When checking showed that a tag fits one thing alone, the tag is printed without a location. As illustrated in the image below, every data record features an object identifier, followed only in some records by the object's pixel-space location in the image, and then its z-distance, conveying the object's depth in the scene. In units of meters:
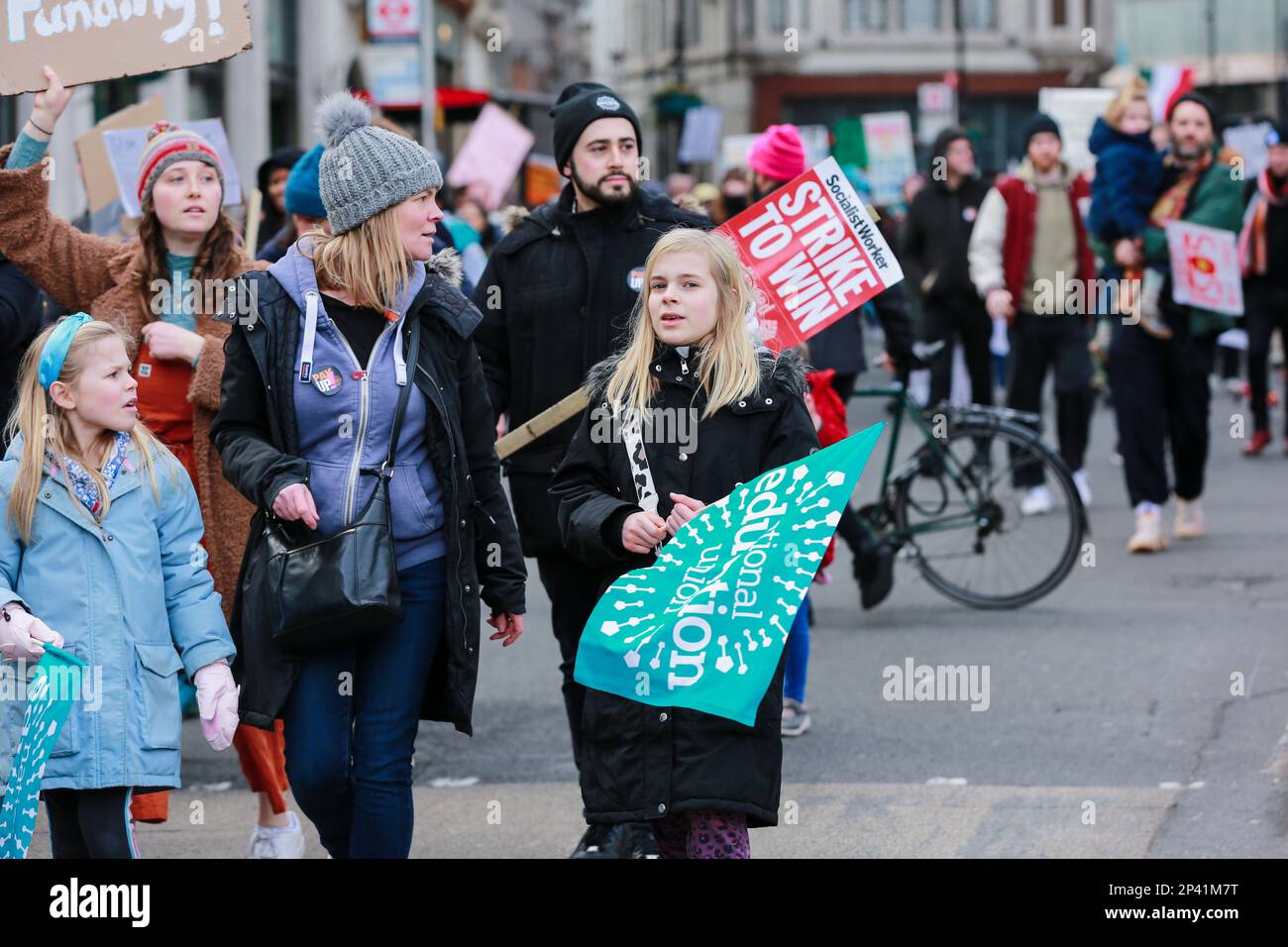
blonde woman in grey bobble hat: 4.53
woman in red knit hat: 5.52
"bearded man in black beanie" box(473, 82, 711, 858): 5.70
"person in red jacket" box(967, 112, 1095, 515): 11.84
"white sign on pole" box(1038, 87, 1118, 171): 20.36
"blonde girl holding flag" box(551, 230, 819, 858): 4.53
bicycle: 8.93
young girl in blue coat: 4.36
